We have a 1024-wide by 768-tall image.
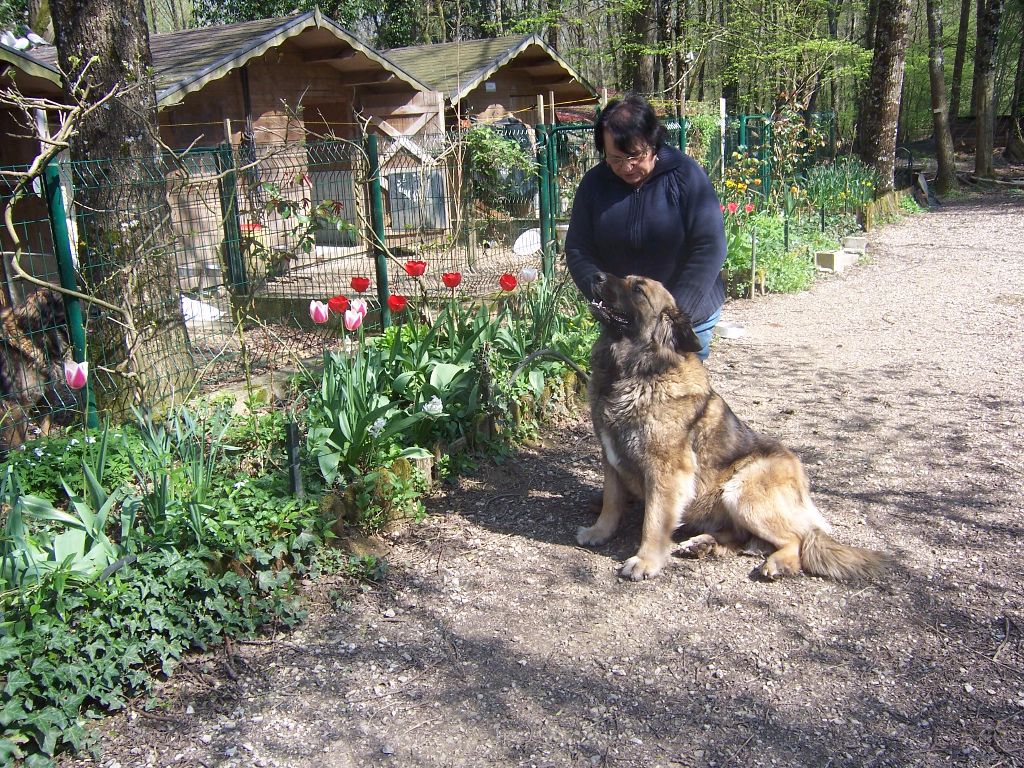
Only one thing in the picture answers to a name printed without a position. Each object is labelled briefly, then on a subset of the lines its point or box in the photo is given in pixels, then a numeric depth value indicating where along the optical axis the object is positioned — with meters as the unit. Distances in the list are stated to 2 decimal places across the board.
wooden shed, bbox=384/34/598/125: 17.52
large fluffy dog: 3.71
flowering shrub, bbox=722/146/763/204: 11.19
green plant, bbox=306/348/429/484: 4.16
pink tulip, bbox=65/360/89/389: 3.56
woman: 3.85
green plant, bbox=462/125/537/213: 8.43
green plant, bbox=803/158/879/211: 13.98
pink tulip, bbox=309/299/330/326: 4.29
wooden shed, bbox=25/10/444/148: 12.20
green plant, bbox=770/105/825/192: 13.45
